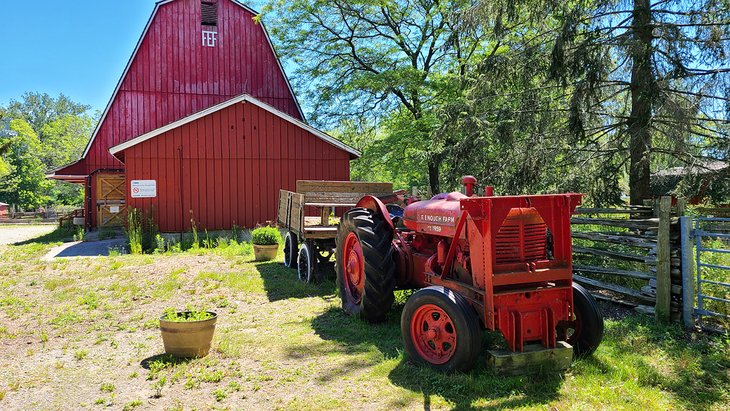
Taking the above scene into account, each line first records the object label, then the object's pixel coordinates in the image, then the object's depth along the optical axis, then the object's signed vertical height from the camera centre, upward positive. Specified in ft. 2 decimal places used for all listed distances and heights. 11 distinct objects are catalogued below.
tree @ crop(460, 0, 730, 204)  24.75 +6.80
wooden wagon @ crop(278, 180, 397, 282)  27.58 -0.83
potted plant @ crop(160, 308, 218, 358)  15.99 -4.10
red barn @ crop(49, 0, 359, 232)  49.49 +7.98
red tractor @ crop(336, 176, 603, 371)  13.42 -2.40
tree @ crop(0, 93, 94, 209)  158.10 +23.49
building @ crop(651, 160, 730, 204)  24.52 +1.05
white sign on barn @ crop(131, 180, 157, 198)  48.08 +1.97
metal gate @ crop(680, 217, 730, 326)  17.60 -3.50
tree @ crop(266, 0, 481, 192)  59.06 +18.64
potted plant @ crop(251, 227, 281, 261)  36.09 -2.69
